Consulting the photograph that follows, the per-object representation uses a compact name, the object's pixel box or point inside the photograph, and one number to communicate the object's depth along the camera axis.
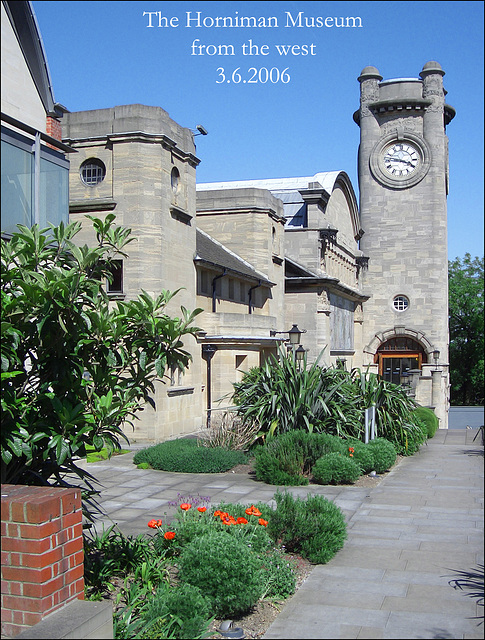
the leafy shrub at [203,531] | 7.52
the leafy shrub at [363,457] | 14.51
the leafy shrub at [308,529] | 8.38
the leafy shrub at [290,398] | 16.27
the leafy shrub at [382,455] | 15.05
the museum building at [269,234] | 20.70
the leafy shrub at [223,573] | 6.33
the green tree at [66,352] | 5.31
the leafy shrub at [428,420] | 23.08
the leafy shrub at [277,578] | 7.02
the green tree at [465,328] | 59.66
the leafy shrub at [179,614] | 5.53
